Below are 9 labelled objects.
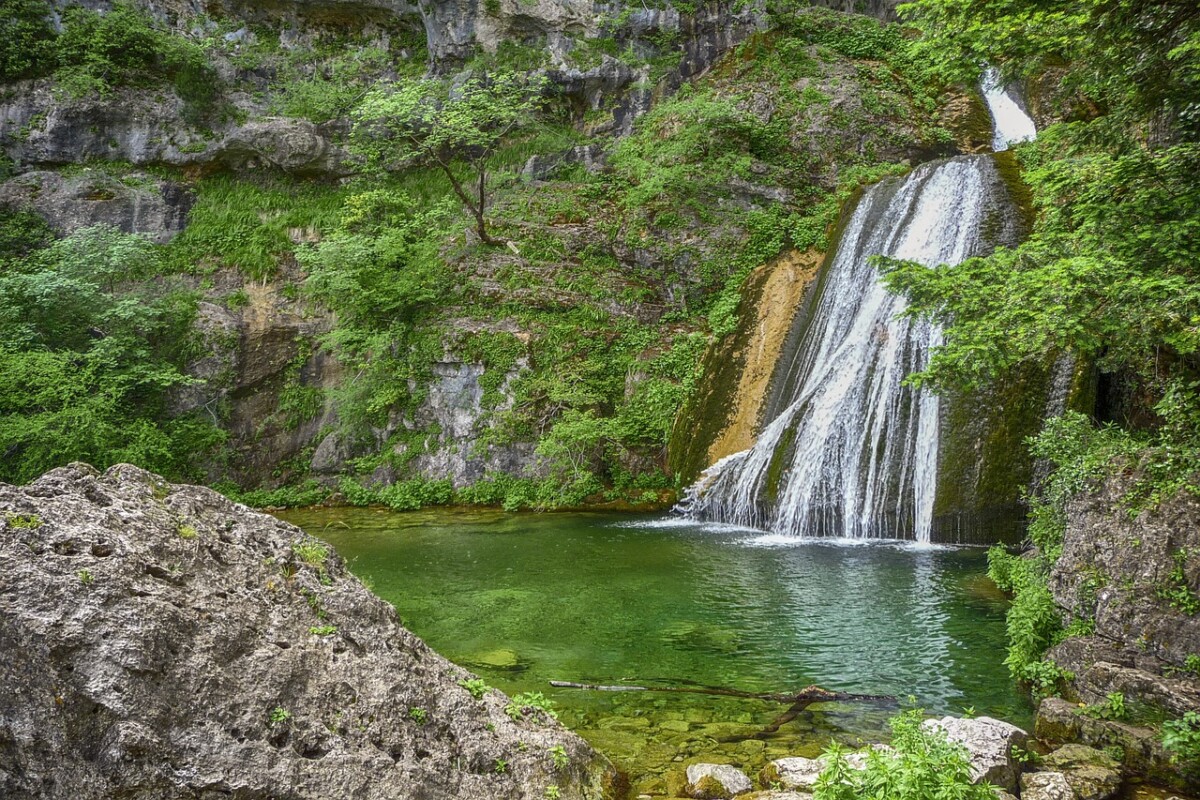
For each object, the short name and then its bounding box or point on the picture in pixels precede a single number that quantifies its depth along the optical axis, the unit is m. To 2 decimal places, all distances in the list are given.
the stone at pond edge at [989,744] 3.65
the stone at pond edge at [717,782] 3.93
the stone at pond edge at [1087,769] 3.86
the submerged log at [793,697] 5.18
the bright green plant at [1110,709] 4.52
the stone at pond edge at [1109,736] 4.07
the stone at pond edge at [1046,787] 3.72
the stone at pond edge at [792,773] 3.91
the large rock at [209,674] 2.54
